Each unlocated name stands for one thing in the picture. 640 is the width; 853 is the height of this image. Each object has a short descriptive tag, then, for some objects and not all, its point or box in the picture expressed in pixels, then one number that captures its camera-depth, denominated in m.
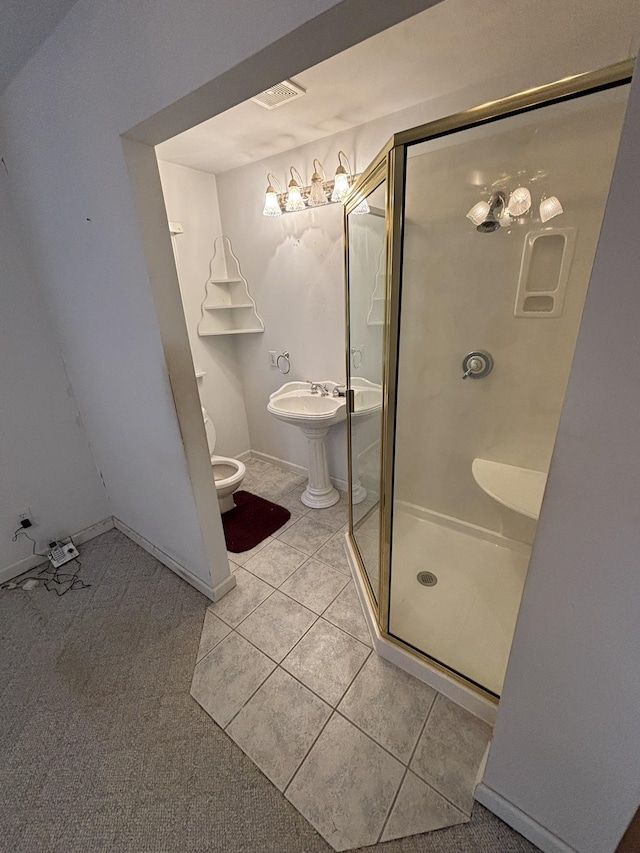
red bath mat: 2.27
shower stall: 1.32
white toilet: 2.28
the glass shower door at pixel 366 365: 1.39
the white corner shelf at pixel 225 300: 2.71
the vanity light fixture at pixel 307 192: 1.93
